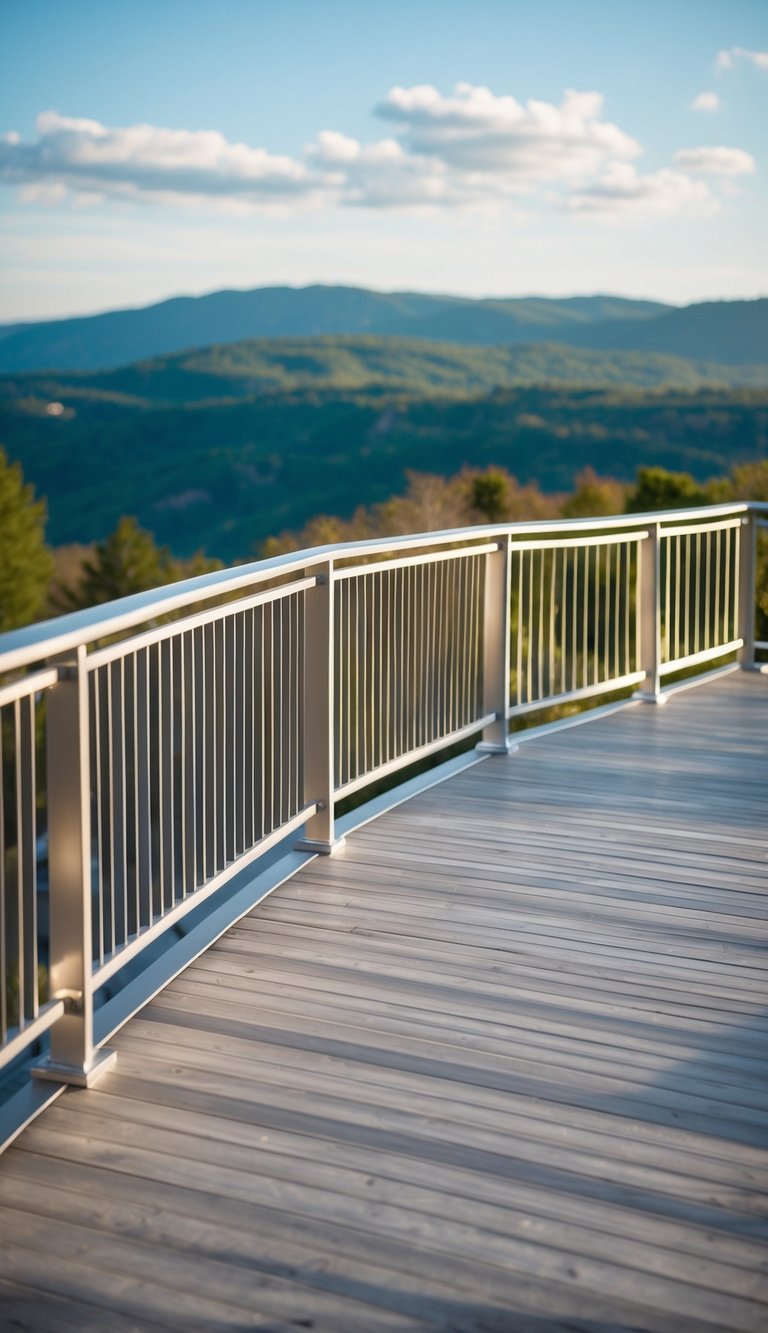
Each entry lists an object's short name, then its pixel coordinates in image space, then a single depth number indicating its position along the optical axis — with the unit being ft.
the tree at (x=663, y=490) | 126.82
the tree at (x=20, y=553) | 187.01
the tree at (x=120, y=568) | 200.34
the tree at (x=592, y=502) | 176.65
